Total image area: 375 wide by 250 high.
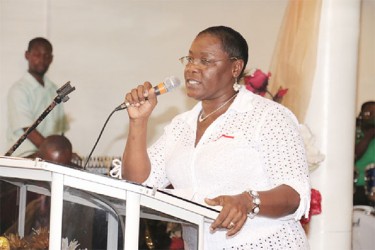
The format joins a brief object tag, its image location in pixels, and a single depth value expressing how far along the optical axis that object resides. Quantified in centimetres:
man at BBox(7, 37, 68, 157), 606
